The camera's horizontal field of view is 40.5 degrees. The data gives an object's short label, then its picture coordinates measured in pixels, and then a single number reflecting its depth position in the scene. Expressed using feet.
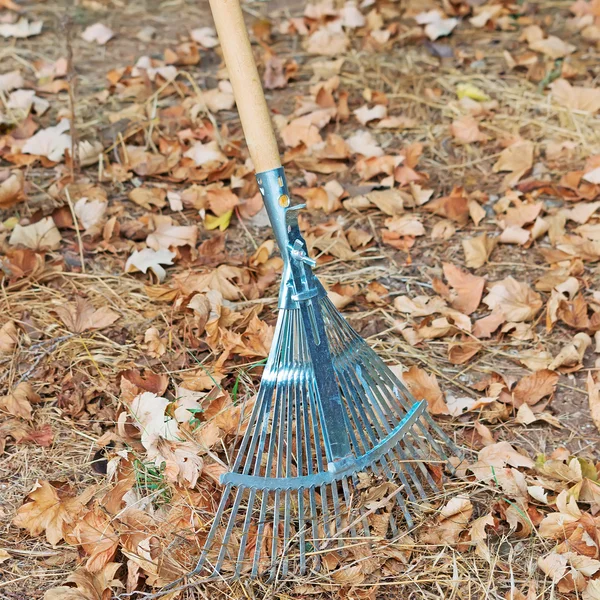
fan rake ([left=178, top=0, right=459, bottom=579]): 4.80
